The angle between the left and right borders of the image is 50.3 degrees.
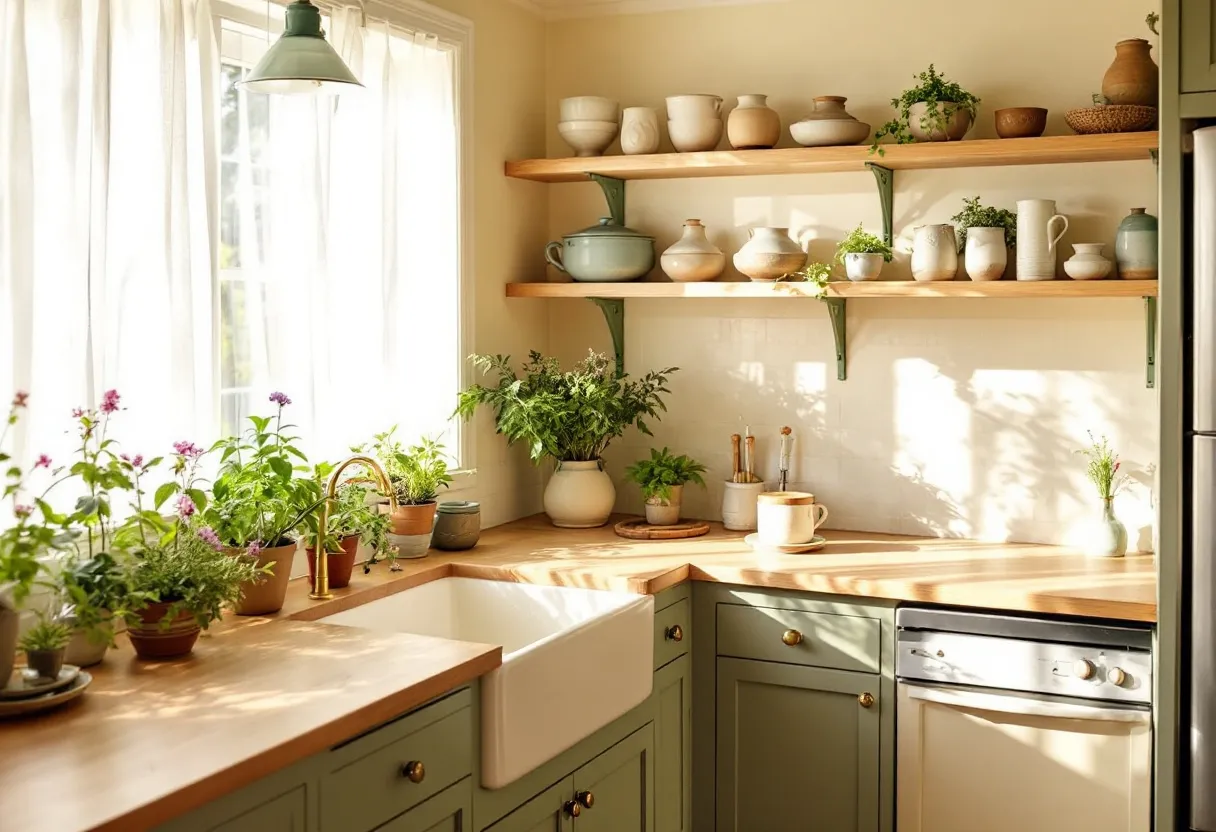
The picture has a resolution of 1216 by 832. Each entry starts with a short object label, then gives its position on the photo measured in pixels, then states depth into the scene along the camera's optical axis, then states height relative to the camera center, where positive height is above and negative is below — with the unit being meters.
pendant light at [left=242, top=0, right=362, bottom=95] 2.31 +0.56
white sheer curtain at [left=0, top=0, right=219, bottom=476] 2.36 +0.32
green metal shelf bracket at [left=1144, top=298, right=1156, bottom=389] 3.36 +0.07
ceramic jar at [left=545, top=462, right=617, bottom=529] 3.76 -0.36
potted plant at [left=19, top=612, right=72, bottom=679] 2.02 -0.42
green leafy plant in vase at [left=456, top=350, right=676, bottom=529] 3.66 -0.12
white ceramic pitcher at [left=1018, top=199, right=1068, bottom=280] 3.35 +0.34
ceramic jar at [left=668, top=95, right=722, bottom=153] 3.70 +0.72
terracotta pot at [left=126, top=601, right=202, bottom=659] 2.27 -0.45
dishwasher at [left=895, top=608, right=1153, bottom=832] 2.86 -0.81
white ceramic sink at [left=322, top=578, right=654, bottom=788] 2.43 -0.60
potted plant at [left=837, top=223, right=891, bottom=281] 3.51 +0.32
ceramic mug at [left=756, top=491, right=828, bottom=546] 3.41 -0.39
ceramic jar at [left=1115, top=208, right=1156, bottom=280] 3.24 +0.31
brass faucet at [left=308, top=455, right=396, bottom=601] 2.80 -0.31
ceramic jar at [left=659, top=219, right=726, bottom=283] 3.72 +0.33
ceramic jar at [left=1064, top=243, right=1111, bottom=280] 3.27 +0.27
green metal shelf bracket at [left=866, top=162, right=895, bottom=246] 3.58 +0.49
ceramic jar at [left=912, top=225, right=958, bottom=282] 3.44 +0.31
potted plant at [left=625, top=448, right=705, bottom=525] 3.74 -0.32
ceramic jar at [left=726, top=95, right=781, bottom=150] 3.62 +0.69
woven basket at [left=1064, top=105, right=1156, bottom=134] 3.20 +0.62
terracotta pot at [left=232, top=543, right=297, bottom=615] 2.63 -0.43
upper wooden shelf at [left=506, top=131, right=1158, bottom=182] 3.25 +0.58
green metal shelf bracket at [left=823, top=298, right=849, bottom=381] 3.69 +0.12
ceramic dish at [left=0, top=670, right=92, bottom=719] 1.96 -0.49
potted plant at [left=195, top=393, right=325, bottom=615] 2.62 -0.27
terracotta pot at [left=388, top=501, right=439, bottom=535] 3.25 -0.36
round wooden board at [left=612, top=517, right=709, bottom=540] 3.62 -0.44
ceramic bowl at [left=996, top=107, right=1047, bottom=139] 3.33 +0.64
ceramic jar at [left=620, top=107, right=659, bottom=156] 3.77 +0.70
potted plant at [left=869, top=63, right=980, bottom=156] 3.41 +0.68
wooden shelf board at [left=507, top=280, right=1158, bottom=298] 3.22 +0.22
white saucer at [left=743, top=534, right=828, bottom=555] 3.42 -0.47
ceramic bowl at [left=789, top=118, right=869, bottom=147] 3.53 +0.66
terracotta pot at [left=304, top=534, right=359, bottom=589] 2.86 -0.42
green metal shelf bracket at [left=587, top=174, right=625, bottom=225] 3.93 +0.55
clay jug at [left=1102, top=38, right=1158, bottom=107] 3.21 +0.72
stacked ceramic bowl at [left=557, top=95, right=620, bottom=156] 3.83 +0.74
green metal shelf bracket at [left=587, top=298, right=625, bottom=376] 3.98 +0.16
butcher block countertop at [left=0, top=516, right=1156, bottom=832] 1.73 -0.51
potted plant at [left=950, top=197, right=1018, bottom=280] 3.38 +0.34
